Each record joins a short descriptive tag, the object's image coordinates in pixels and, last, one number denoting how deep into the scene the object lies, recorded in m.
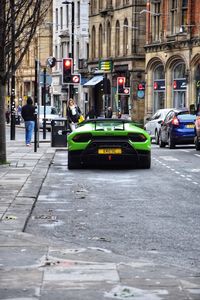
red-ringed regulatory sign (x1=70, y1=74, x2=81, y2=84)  38.99
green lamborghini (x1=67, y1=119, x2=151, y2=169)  21.45
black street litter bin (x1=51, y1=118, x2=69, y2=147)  34.41
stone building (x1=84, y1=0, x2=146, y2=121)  73.00
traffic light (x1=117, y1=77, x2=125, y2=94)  63.10
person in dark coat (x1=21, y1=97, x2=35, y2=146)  34.75
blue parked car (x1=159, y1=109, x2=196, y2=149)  34.78
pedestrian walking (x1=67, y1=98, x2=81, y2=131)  36.62
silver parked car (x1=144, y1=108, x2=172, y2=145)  40.09
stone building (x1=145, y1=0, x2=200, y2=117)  60.47
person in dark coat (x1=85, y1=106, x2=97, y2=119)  56.22
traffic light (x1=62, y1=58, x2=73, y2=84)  35.91
